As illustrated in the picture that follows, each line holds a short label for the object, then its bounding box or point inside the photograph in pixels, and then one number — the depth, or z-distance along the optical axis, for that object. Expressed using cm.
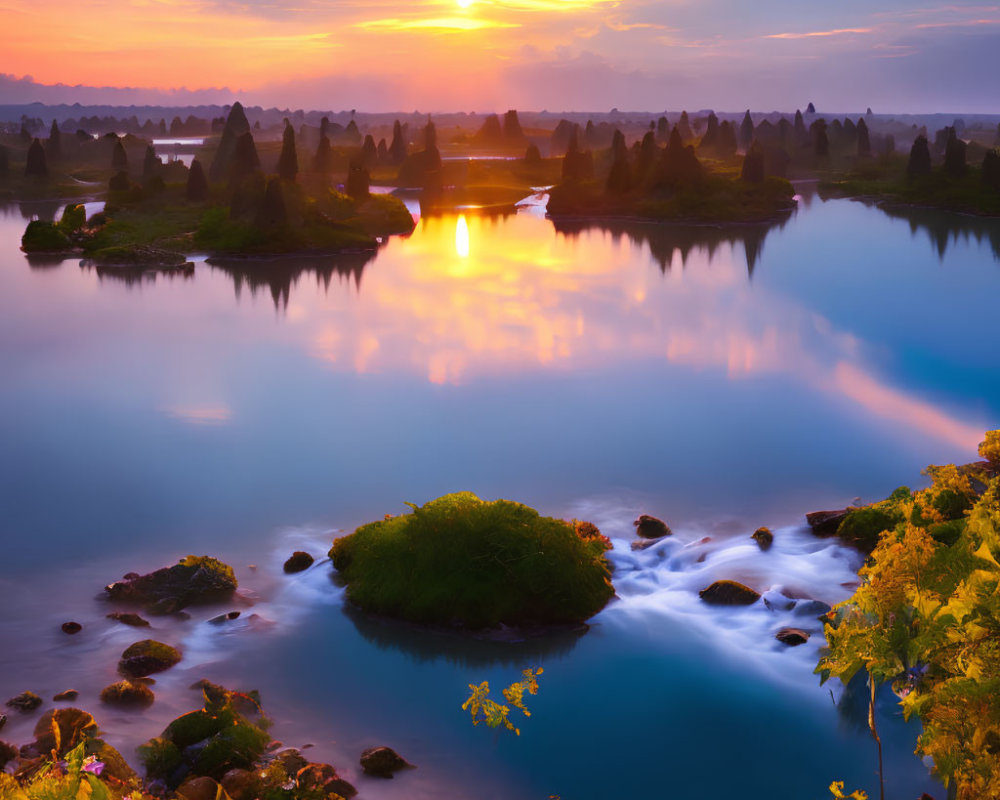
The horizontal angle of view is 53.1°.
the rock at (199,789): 1400
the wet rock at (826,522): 2559
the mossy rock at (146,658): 1877
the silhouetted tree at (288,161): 10169
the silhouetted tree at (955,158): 12731
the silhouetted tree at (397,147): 16250
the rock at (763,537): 2511
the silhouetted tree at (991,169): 12006
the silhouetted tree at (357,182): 10169
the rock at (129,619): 2083
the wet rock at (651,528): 2630
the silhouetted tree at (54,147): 15138
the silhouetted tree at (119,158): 12886
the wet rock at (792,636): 1984
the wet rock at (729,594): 2164
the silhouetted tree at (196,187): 9994
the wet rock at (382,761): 1596
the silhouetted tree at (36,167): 13412
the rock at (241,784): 1423
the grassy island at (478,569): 2066
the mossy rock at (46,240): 8444
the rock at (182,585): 2203
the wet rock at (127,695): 1755
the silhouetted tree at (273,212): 8375
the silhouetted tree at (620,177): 11969
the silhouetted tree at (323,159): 13212
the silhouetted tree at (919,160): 13512
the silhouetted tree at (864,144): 18262
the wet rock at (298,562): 2397
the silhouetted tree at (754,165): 11750
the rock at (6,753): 1499
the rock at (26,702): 1742
